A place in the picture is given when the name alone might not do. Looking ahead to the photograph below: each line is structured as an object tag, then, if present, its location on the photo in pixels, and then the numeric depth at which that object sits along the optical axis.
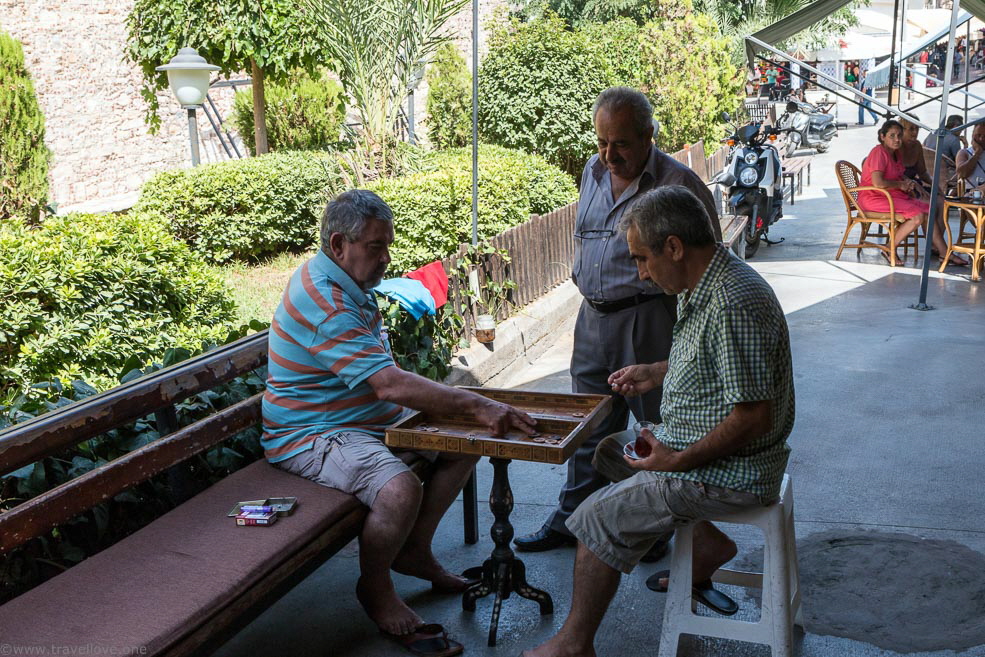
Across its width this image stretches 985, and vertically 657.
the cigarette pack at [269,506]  3.03
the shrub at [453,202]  7.70
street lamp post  9.88
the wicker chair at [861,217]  9.80
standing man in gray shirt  3.65
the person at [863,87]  19.05
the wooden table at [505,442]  2.96
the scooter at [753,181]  10.73
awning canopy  9.70
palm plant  10.11
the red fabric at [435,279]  6.02
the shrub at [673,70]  16.23
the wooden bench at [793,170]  13.66
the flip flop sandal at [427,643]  3.21
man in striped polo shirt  3.18
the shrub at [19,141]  11.59
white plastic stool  2.88
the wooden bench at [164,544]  2.40
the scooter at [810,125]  21.00
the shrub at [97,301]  5.19
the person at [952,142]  11.52
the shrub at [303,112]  15.68
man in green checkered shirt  2.69
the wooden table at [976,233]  8.91
